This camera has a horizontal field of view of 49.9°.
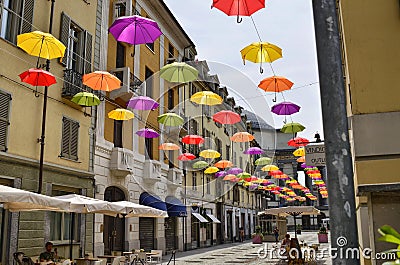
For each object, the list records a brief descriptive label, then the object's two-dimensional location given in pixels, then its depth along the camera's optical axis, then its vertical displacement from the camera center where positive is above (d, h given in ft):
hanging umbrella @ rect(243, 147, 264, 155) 87.14 +12.04
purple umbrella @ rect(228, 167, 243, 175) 109.81 +10.14
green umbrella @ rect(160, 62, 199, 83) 46.11 +14.74
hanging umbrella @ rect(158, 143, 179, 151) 74.61 +11.29
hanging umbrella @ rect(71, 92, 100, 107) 50.85 +13.31
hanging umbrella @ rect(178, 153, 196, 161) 84.64 +10.78
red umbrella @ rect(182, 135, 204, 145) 74.09 +12.34
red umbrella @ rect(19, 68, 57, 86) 42.14 +13.20
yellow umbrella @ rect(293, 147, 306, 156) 78.34 +10.55
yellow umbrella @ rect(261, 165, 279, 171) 100.53 +9.90
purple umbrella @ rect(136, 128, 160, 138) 67.87 +12.33
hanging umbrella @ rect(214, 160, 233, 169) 91.14 +9.93
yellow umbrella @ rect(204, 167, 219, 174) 98.94 +9.45
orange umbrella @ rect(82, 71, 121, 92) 47.42 +14.45
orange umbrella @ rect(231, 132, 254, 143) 71.15 +12.14
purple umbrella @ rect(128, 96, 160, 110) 57.71 +14.48
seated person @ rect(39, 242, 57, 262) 42.47 -4.06
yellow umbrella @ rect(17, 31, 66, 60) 40.22 +15.80
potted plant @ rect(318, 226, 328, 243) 118.15 -7.01
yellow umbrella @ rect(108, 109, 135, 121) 57.67 +13.01
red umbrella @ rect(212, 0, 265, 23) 31.63 +14.91
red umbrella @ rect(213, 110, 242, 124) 59.93 +12.98
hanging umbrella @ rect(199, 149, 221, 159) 83.83 +11.13
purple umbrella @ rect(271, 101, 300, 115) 60.39 +14.21
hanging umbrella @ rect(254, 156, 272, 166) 93.51 +10.77
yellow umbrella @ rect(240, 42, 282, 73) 42.55 +15.47
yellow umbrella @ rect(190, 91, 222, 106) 53.42 +13.92
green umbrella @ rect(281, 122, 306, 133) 68.49 +13.10
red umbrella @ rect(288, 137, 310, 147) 70.52 +11.40
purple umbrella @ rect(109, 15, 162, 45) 39.24 +16.54
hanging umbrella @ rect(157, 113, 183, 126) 60.59 +12.98
